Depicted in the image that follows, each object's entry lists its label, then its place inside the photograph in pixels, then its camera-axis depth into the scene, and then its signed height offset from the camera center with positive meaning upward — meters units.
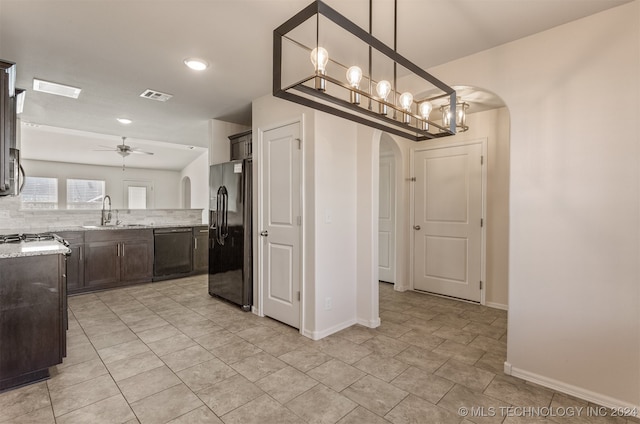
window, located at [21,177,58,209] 6.46 +0.43
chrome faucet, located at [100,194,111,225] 5.30 -0.10
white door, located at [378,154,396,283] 5.01 -0.13
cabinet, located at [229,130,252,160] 4.08 +0.88
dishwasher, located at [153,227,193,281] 5.21 -0.70
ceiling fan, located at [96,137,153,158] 5.39 +1.05
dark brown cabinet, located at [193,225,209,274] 5.62 -0.69
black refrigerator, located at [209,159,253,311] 3.76 -0.27
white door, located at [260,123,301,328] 3.18 -0.15
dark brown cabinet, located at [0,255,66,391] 2.15 -0.76
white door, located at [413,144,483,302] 4.11 -0.15
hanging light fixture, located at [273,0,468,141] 1.30 +0.71
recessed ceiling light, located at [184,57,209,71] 2.71 +1.29
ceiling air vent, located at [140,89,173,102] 3.44 +1.30
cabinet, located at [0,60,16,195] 2.21 +0.65
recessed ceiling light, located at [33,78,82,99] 3.16 +1.28
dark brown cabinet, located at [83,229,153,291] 4.59 -0.71
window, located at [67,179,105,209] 7.10 +0.41
